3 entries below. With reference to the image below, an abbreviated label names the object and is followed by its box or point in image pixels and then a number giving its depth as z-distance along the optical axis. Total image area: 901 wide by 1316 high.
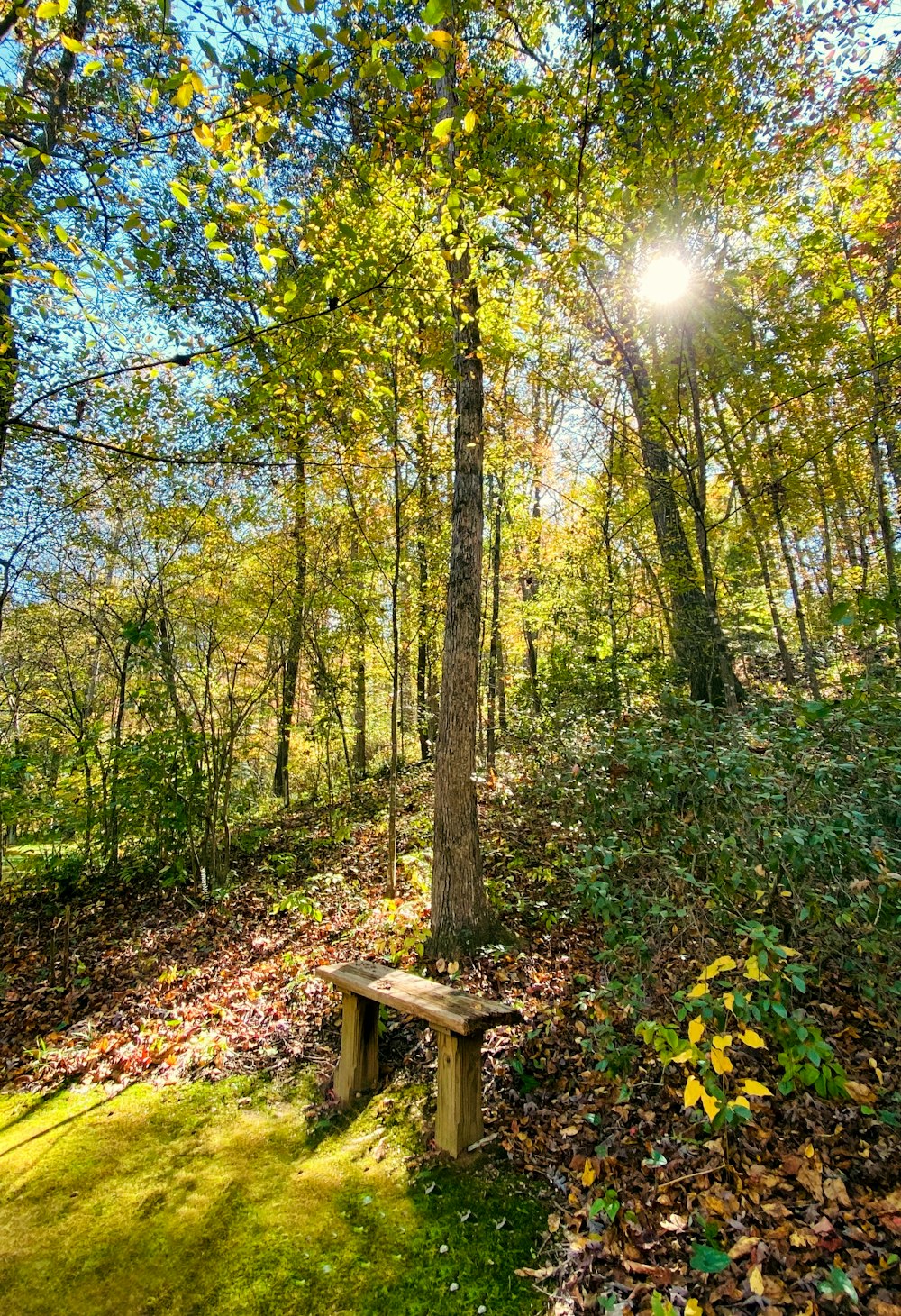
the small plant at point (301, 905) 4.70
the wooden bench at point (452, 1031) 2.63
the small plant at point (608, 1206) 2.19
